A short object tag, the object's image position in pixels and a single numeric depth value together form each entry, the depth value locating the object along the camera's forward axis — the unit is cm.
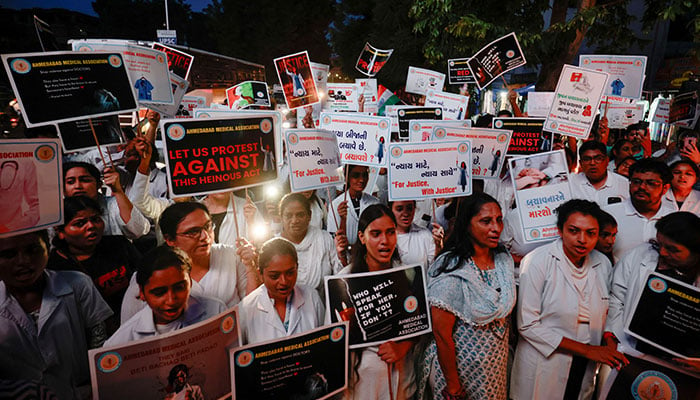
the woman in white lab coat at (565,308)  271
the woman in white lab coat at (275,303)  246
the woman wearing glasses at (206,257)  269
